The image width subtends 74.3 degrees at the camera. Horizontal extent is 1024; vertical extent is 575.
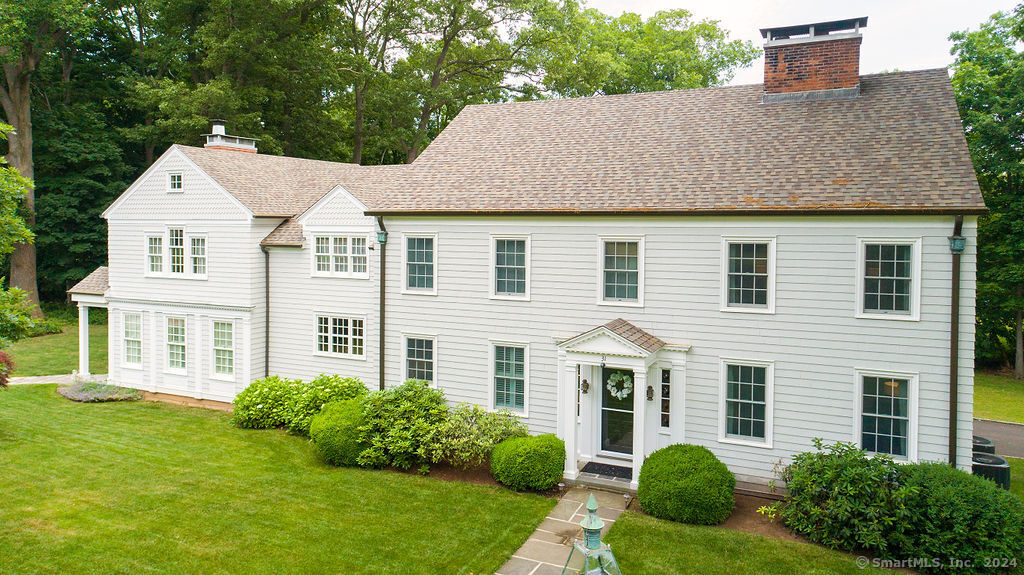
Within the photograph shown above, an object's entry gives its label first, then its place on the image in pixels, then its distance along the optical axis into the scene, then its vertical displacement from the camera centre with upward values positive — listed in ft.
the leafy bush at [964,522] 33.99 -13.15
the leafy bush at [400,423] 49.57 -11.90
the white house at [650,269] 42.19 -0.36
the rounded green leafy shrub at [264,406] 59.98 -12.77
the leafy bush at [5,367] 53.83 -8.53
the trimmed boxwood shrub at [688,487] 39.93 -13.40
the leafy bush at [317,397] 57.93 -11.64
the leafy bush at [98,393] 68.08 -13.36
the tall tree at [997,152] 89.35 +15.32
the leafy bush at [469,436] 48.14 -12.47
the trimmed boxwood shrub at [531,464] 44.91 -13.43
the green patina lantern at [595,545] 26.55 -11.25
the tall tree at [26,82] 102.27 +29.56
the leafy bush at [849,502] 36.09 -13.13
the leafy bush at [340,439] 50.08 -13.08
